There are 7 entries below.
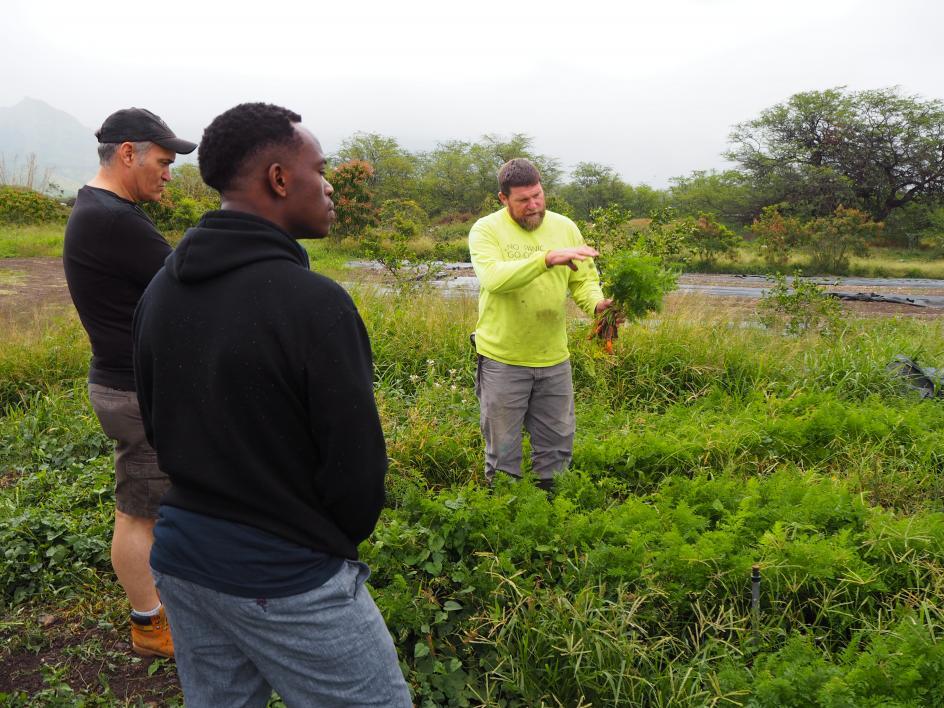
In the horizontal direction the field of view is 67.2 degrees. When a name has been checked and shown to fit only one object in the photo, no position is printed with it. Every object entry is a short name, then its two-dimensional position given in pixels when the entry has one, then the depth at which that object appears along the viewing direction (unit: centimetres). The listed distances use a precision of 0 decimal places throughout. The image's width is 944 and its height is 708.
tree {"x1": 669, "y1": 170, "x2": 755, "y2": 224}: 3491
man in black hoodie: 139
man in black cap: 266
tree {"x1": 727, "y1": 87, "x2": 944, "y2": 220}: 3140
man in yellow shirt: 376
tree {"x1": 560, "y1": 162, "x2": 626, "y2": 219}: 3944
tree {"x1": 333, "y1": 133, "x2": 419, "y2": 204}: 3672
